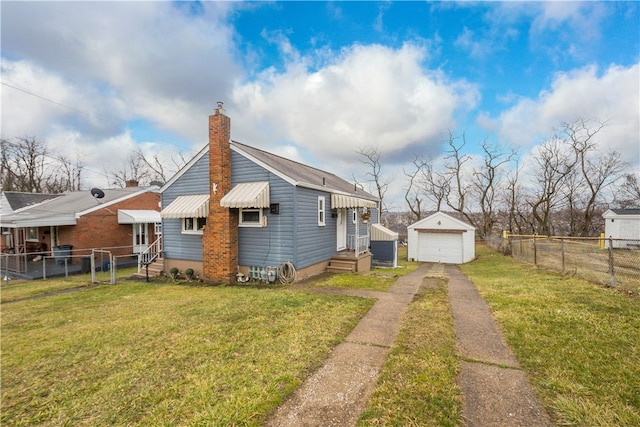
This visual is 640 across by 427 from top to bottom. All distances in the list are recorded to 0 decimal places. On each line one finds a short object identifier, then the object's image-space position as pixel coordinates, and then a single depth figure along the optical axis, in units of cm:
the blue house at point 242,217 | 1043
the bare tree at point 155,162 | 3484
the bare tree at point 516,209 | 3197
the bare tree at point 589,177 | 2845
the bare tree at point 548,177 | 2956
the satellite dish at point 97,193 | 1787
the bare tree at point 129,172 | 3569
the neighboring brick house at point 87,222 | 1523
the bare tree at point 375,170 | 3588
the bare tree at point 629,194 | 3262
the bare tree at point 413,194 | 3584
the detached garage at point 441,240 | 2122
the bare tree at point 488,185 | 3059
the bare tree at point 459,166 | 3244
